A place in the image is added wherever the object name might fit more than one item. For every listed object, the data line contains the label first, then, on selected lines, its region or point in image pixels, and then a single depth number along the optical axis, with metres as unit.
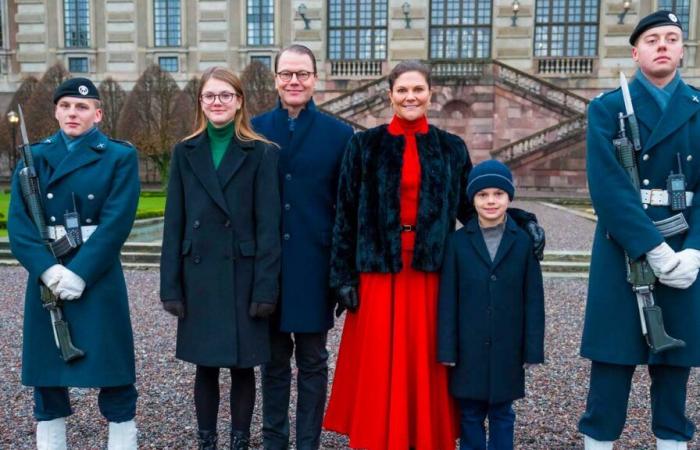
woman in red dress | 3.80
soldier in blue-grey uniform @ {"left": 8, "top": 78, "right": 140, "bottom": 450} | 3.71
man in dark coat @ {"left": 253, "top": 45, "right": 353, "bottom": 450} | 3.95
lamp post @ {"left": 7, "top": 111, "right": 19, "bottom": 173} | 24.78
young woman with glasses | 3.75
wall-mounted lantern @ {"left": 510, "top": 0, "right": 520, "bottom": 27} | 30.25
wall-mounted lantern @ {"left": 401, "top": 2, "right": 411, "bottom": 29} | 30.95
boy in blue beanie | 3.74
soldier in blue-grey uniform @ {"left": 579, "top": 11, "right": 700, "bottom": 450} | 3.46
